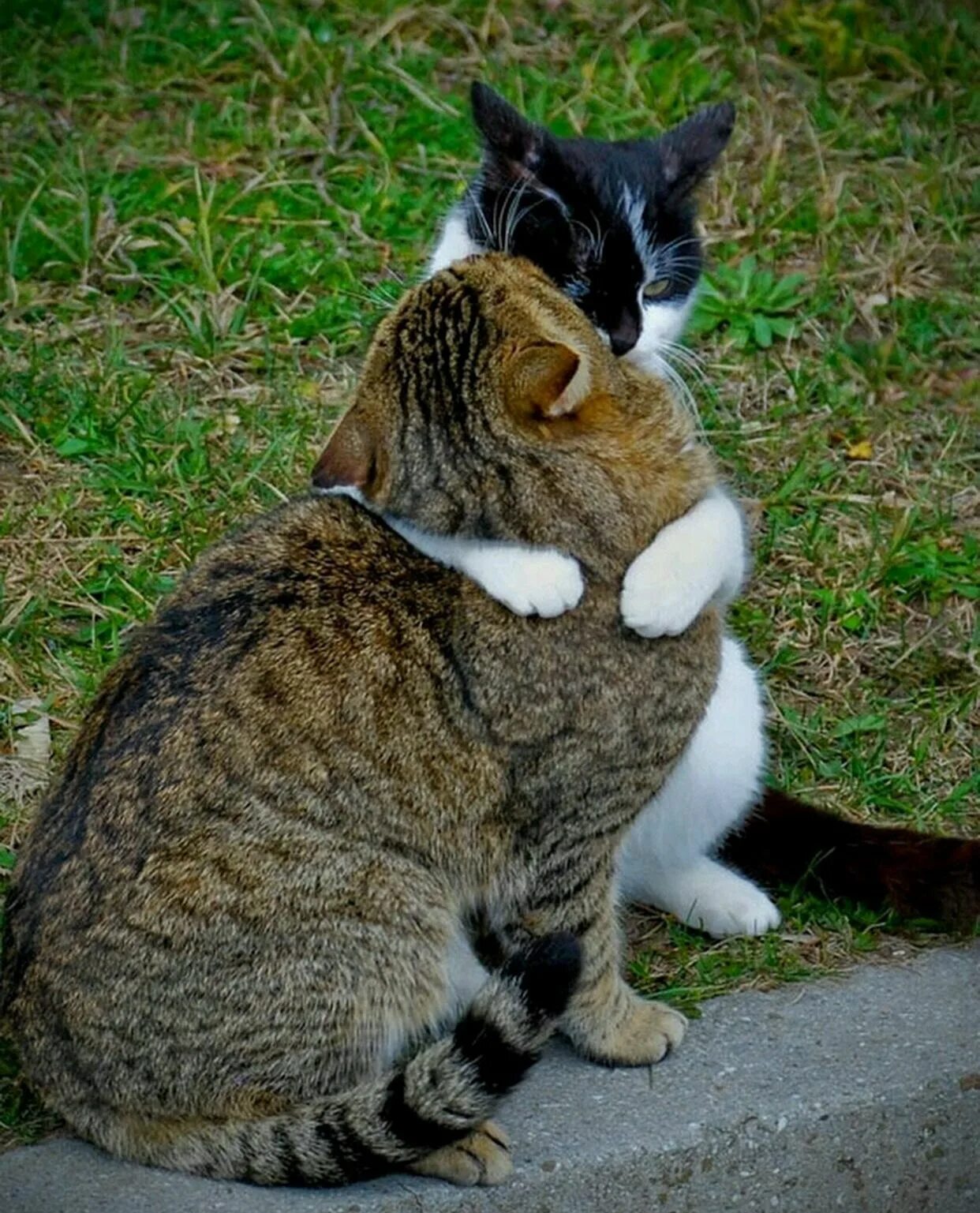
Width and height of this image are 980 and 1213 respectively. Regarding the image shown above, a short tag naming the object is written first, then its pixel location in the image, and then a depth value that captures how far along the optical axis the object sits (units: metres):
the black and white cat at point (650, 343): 2.91
